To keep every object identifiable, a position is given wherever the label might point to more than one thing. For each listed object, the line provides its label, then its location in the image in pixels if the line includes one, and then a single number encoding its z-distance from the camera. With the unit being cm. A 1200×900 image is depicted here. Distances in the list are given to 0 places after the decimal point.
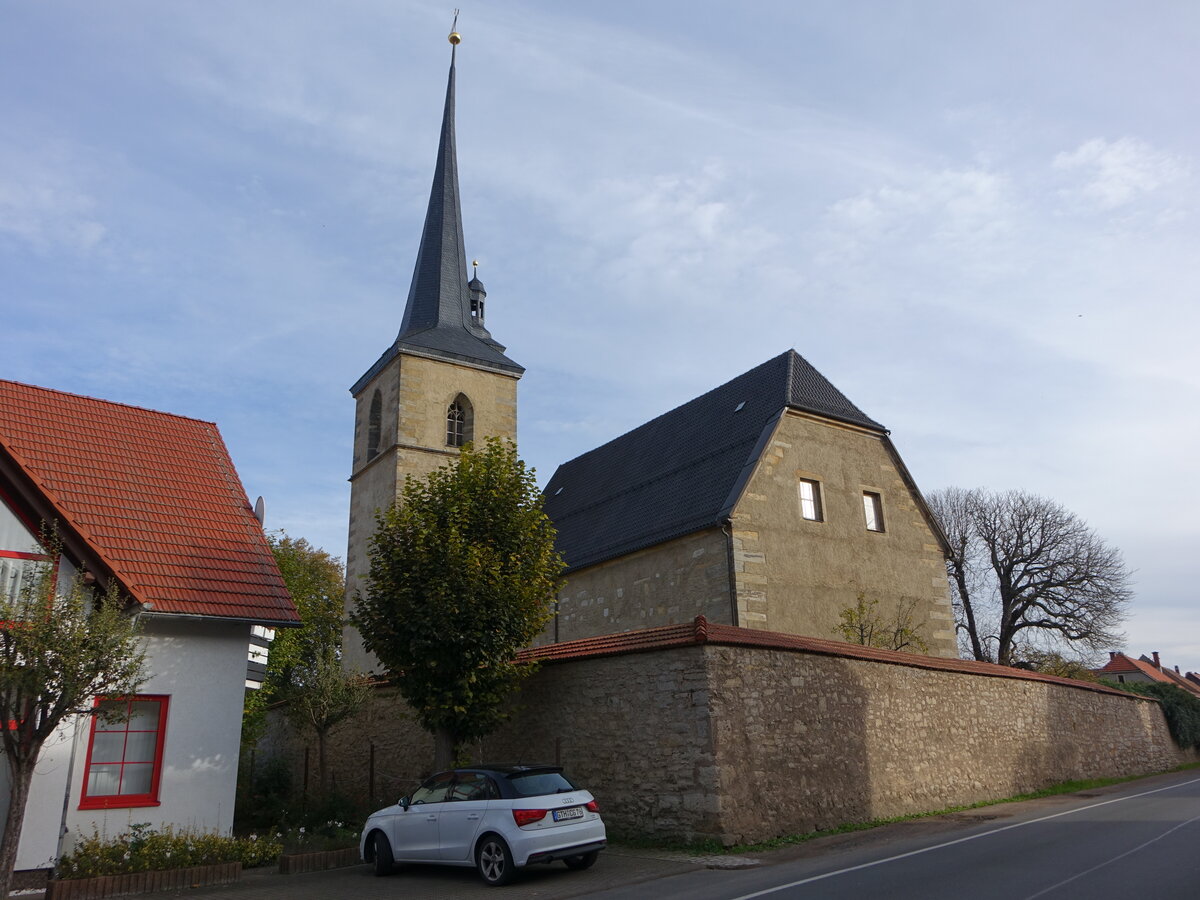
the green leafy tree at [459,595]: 1381
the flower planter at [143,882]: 1006
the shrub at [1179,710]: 2880
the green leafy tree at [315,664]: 1823
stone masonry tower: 3030
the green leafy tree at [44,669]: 938
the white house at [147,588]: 1169
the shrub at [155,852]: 1056
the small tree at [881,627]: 2080
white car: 1025
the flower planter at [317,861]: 1199
